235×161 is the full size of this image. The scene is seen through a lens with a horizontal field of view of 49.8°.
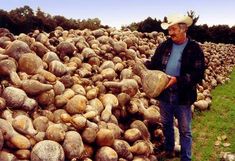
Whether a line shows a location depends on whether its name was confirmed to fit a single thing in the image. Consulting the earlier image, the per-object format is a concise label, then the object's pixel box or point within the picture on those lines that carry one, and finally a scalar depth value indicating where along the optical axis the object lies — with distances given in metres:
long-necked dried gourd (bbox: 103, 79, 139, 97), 3.79
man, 3.13
